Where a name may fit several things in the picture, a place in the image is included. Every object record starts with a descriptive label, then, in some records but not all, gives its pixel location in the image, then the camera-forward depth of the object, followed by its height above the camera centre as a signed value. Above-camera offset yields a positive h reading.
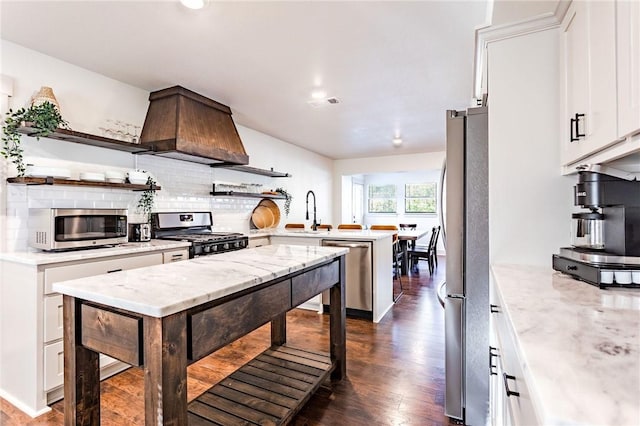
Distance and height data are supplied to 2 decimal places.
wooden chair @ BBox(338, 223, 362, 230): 5.54 -0.23
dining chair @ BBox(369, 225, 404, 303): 5.34 -0.67
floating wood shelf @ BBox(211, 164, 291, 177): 4.33 +0.65
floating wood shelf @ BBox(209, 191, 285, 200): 4.26 +0.28
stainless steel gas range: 3.31 -0.23
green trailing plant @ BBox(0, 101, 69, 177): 2.33 +0.66
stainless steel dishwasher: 3.65 -0.73
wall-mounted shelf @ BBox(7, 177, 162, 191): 2.35 +0.26
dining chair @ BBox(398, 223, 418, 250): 7.91 -0.31
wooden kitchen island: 1.08 -0.44
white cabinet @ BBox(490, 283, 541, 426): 0.73 -0.50
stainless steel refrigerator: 1.88 -0.34
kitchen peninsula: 3.65 -0.44
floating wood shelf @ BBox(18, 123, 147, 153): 2.46 +0.64
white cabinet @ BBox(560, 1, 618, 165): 1.12 +0.54
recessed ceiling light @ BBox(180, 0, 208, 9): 1.95 +1.30
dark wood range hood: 3.17 +0.91
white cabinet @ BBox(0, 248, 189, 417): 2.09 -0.79
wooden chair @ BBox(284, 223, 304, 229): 5.61 -0.22
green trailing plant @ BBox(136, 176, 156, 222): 3.35 +0.14
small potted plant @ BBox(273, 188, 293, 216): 5.63 +0.27
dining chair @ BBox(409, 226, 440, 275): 5.99 -0.79
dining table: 5.59 -0.51
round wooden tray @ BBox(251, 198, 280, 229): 5.18 -0.02
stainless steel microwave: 2.35 -0.11
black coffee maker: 1.28 +0.04
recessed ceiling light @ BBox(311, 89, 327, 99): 3.47 +1.33
